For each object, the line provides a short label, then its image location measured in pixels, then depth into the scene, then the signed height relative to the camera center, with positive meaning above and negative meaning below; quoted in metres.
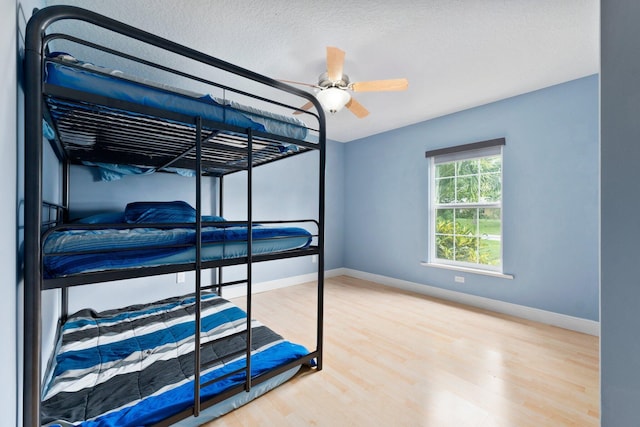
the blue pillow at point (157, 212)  2.00 +0.01
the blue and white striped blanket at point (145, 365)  1.30 -0.92
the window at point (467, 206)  3.00 +0.09
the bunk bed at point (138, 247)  0.90 -0.16
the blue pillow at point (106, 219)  1.97 -0.04
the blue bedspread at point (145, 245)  1.02 -0.15
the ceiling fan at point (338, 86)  1.88 +0.96
